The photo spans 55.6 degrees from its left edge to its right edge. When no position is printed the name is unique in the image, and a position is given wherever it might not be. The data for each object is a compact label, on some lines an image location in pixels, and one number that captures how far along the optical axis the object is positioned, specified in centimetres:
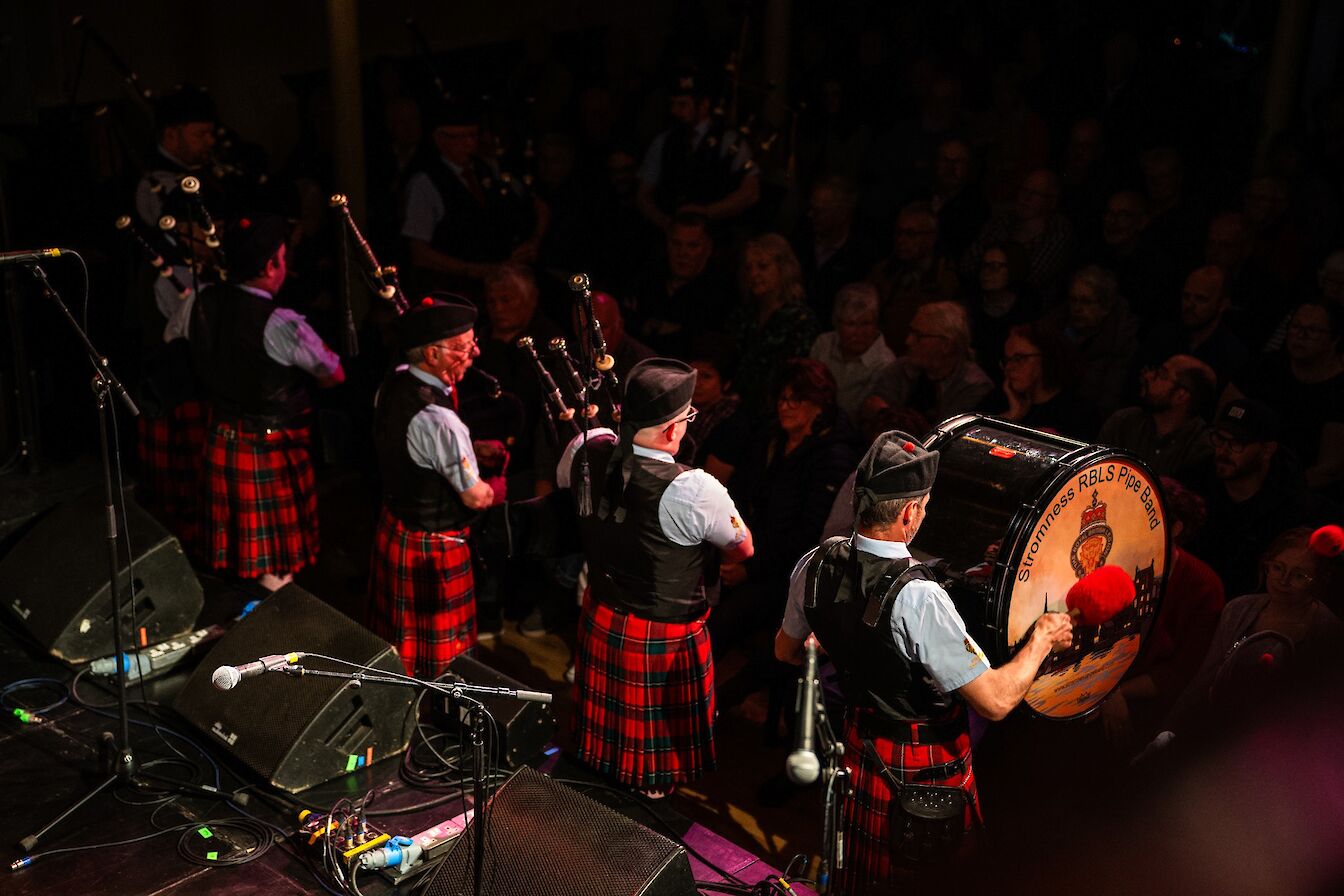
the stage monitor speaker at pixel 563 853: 290
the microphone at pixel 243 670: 249
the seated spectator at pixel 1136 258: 524
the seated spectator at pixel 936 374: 479
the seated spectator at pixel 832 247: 598
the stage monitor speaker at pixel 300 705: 368
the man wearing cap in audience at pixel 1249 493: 393
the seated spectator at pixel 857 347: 516
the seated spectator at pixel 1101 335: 505
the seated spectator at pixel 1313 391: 430
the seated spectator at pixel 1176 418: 427
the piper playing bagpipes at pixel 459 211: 638
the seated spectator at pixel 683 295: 571
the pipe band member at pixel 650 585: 348
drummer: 281
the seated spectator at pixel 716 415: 480
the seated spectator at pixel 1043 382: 440
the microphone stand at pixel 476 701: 266
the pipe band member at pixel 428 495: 418
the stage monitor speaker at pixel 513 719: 377
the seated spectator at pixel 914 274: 555
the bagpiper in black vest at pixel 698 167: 658
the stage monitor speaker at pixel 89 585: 441
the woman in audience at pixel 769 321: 543
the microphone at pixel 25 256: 350
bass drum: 300
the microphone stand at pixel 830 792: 237
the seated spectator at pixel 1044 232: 553
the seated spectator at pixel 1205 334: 478
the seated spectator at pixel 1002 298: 531
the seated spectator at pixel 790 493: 441
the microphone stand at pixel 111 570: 347
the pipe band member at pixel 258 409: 489
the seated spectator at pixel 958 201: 595
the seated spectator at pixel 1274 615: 333
